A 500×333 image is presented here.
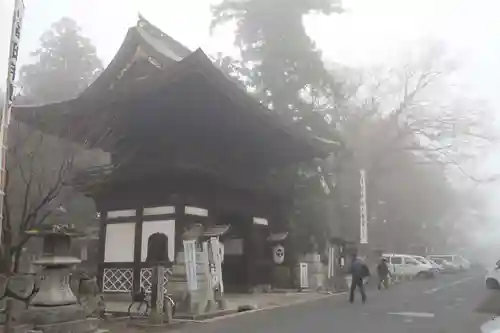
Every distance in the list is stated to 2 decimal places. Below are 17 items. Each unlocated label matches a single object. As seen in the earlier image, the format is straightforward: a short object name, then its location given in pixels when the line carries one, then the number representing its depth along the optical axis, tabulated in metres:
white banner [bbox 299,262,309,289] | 22.89
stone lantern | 9.69
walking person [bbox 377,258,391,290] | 25.14
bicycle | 12.18
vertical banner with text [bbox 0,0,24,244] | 9.79
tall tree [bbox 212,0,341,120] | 28.72
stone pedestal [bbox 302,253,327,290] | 23.52
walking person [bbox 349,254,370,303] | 16.67
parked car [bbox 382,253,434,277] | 35.46
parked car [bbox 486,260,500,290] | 21.68
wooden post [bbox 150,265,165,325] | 11.72
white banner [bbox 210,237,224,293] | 14.27
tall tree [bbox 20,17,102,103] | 38.41
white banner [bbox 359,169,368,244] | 25.89
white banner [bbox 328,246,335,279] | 24.77
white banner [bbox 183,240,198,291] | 12.79
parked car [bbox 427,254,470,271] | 48.78
